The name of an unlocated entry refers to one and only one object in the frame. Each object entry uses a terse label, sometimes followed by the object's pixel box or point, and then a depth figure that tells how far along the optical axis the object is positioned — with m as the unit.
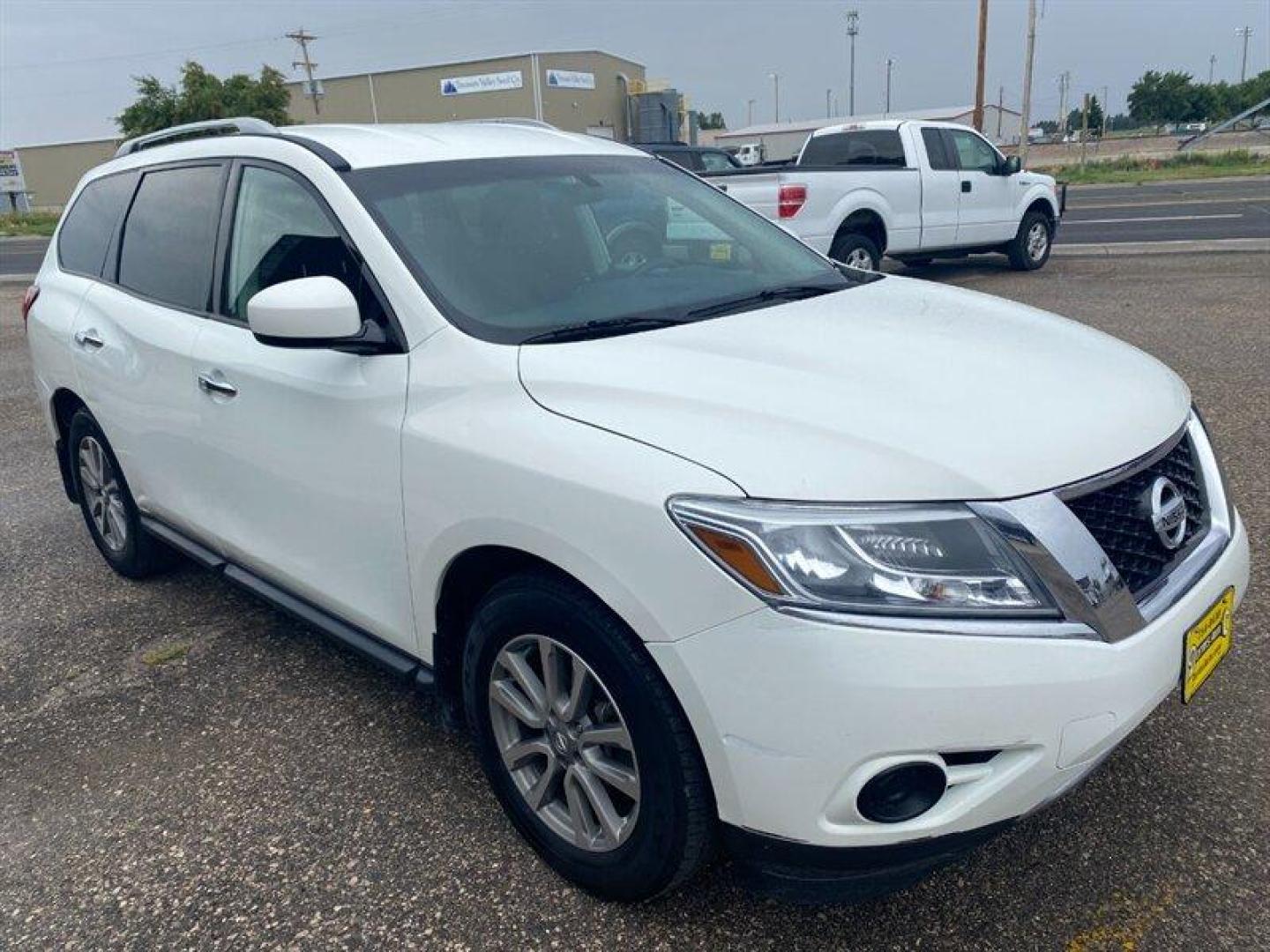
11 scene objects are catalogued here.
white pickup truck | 10.62
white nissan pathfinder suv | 1.87
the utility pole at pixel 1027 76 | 36.34
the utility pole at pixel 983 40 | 34.44
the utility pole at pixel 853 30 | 97.38
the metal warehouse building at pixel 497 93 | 59.56
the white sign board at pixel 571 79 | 59.72
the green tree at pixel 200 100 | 43.09
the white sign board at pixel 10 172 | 71.51
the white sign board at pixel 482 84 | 59.97
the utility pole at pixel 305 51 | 61.62
